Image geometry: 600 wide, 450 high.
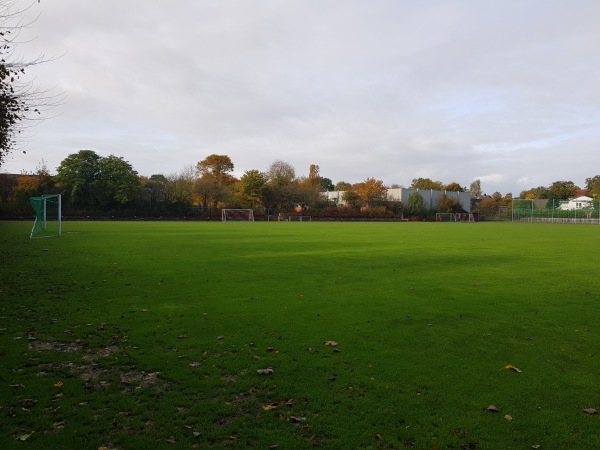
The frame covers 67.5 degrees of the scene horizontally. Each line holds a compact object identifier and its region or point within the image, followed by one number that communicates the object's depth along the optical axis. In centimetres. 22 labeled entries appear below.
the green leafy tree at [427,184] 11888
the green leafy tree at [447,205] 9488
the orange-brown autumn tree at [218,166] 9319
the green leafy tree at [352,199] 8912
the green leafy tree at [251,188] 7700
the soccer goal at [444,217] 8906
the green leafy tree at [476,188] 16588
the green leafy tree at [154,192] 6862
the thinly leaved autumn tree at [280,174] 8544
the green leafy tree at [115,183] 6209
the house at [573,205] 7480
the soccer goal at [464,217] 9008
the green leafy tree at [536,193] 11750
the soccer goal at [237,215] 7016
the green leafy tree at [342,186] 12401
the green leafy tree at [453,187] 12219
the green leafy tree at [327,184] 13175
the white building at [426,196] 9544
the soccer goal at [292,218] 7429
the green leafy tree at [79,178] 6094
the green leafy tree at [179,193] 7050
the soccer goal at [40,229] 2762
